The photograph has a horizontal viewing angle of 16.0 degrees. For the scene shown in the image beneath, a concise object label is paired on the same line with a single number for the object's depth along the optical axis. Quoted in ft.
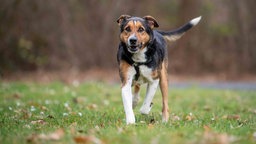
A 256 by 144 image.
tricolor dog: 45.61
